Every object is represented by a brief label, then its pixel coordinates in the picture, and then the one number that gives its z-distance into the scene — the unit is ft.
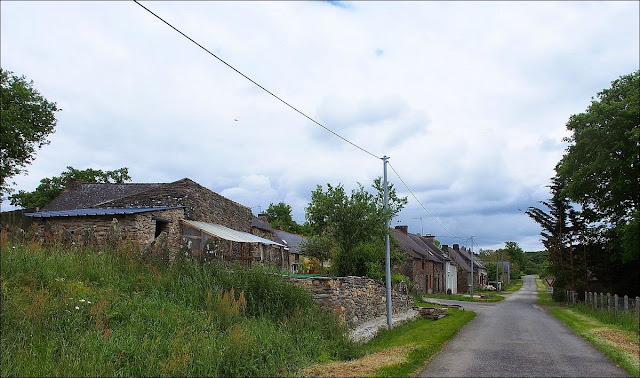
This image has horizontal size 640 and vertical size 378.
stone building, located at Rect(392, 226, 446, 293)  163.63
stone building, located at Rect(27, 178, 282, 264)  50.29
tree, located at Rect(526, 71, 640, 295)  95.61
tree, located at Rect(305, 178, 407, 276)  68.54
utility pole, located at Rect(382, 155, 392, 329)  60.32
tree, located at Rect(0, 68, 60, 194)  100.32
